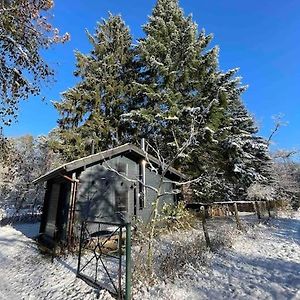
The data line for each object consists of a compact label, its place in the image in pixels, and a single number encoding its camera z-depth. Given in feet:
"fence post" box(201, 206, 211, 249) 21.55
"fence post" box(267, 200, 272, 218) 40.64
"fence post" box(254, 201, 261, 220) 36.28
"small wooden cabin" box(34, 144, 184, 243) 29.06
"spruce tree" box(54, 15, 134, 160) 52.29
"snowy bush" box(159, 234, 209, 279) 16.45
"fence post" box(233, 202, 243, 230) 28.47
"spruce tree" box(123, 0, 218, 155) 49.23
